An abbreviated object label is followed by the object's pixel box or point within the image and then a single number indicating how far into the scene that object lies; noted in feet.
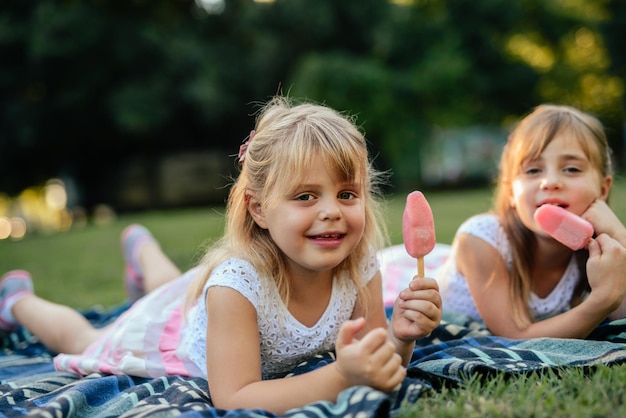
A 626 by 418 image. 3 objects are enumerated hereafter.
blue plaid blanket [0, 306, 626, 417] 2.44
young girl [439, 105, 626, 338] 3.25
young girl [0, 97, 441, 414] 2.53
